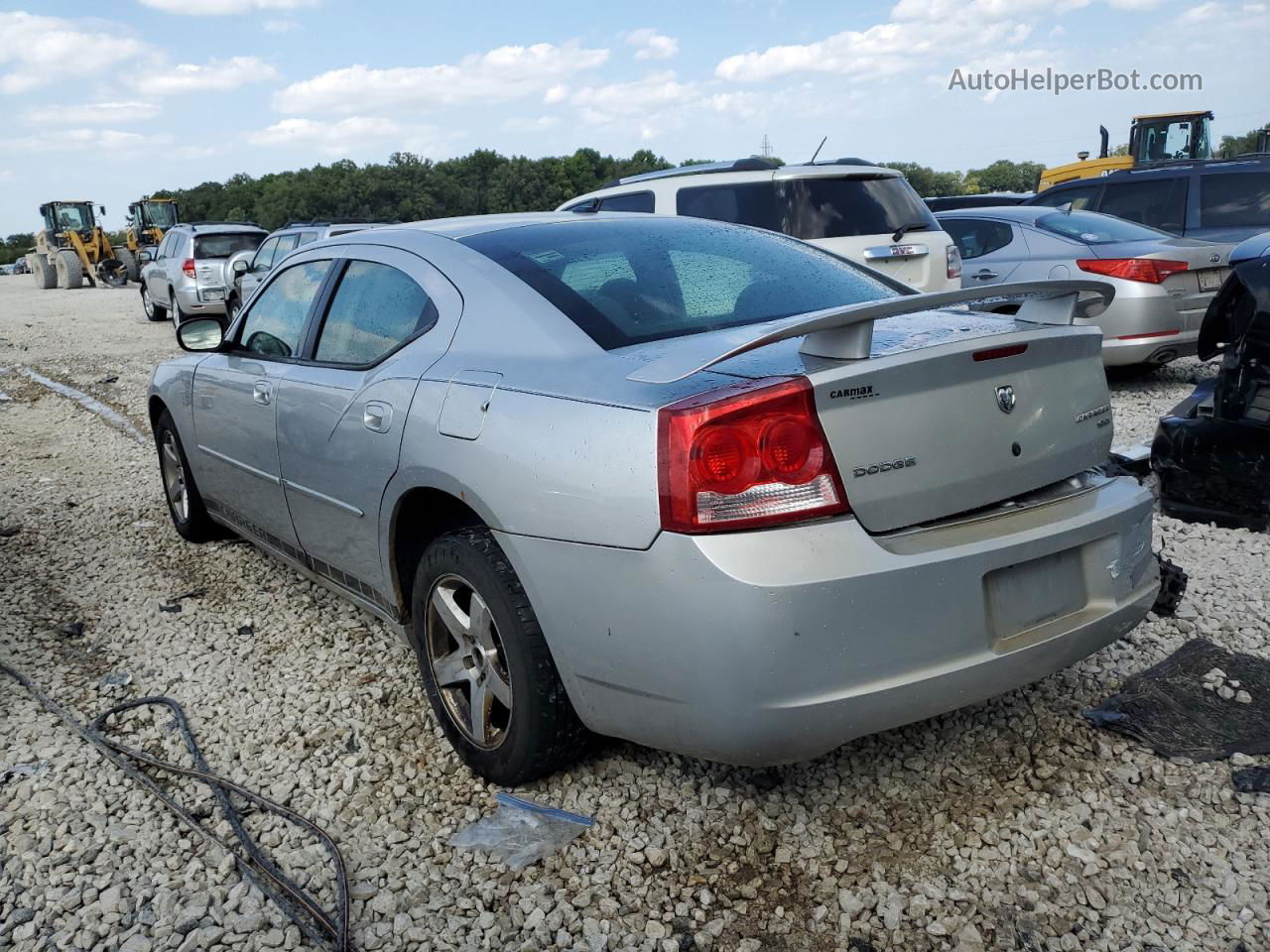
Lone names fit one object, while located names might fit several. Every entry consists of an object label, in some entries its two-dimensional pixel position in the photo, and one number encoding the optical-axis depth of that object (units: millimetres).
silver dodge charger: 2188
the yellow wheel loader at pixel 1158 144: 21078
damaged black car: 4359
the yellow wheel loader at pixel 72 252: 33281
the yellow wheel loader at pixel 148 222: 33062
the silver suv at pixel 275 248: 13648
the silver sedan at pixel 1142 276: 7684
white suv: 7484
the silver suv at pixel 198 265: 16922
